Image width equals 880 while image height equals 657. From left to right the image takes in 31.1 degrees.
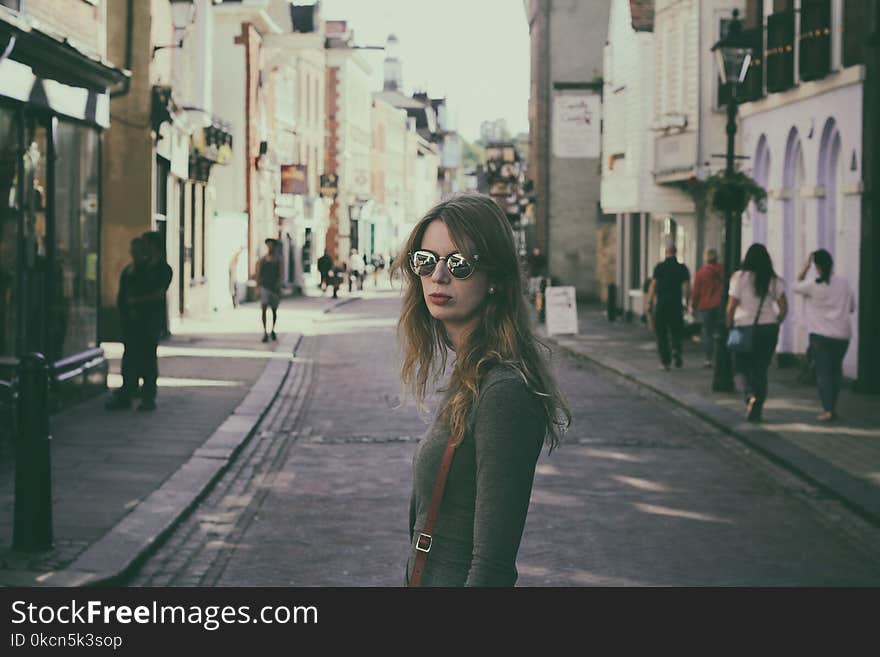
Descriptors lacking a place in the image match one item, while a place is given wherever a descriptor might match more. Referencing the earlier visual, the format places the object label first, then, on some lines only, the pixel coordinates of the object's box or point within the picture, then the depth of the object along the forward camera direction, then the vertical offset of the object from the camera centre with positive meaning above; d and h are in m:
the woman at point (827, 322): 15.65 -0.57
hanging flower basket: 19.97 +0.95
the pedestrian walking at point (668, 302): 22.92 -0.57
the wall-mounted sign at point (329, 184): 70.62 +3.36
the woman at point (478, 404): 3.28 -0.30
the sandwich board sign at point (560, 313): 31.31 -1.02
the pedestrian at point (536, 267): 40.31 -0.15
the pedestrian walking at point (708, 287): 23.05 -0.35
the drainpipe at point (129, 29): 27.85 +4.01
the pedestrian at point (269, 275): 28.27 -0.29
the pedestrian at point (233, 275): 45.06 -0.49
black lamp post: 19.27 +2.19
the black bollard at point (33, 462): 8.61 -1.14
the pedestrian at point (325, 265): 58.38 -0.21
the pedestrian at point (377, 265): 84.94 -0.28
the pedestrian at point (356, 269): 68.00 -0.41
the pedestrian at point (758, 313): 15.86 -0.50
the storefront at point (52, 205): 14.54 +0.52
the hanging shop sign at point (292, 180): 57.41 +2.90
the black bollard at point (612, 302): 38.69 -0.98
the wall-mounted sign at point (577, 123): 41.47 +3.65
